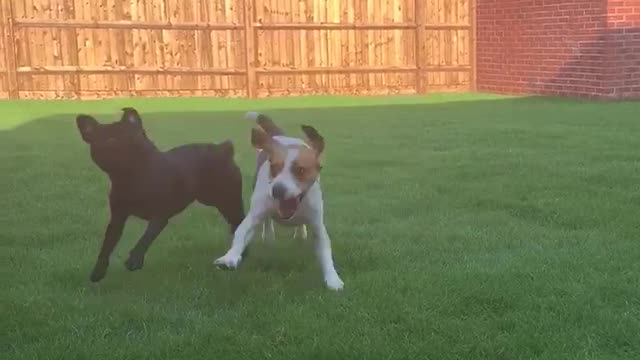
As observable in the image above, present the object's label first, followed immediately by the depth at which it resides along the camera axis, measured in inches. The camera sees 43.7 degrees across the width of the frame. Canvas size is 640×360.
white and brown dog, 132.1
